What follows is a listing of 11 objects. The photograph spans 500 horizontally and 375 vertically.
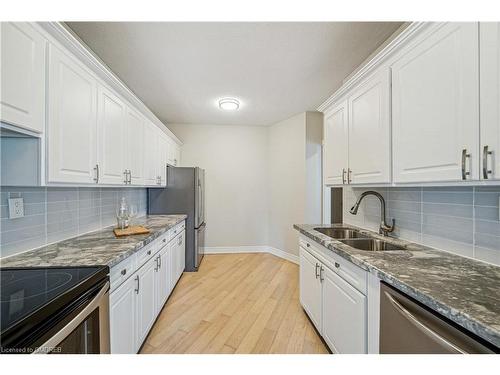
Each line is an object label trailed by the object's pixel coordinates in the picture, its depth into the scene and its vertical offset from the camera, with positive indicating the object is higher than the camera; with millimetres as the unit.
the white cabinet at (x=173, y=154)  3691 +603
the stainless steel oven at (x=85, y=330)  796 -595
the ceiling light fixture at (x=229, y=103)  3285 +1264
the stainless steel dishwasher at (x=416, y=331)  735 -543
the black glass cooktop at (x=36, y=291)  711 -422
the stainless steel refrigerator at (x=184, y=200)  3494 -205
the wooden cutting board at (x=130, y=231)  1940 -405
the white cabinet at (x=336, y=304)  1302 -833
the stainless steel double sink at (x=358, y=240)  1751 -458
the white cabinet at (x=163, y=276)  2203 -957
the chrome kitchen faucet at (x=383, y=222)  1869 -299
